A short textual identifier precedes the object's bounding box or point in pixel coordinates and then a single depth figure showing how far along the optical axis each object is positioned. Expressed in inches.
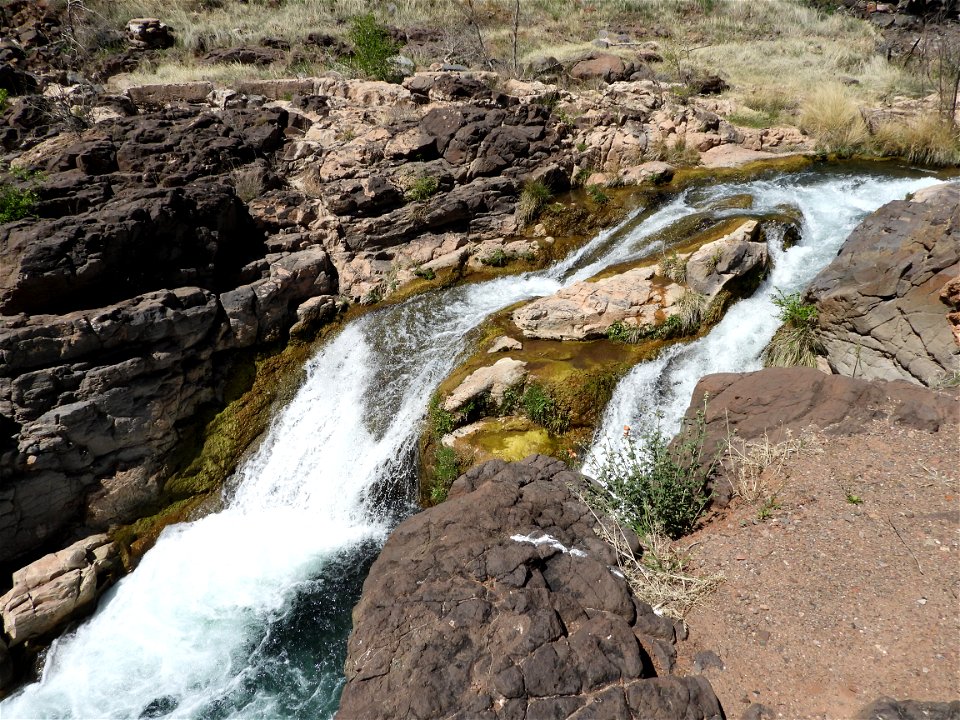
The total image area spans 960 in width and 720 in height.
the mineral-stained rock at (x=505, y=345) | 387.2
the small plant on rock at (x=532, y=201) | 534.3
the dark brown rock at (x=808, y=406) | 230.4
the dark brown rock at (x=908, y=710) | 131.6
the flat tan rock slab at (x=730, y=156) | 612.7
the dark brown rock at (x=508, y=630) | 152.9
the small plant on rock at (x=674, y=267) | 404.8
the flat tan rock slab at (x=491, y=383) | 348.5
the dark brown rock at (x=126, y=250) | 358.9
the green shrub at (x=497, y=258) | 507.2
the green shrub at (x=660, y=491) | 211.2
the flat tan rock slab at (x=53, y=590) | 314.7
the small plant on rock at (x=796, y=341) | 344.8
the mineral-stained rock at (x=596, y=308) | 386.6
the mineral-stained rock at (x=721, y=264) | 394.3
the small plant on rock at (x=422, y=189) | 530.3
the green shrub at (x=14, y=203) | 388.2
